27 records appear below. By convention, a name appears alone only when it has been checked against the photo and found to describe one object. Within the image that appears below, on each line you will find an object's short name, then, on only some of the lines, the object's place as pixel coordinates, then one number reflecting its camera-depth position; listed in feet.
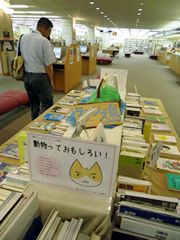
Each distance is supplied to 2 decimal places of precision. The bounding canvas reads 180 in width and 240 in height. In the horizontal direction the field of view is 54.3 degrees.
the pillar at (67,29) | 47.34
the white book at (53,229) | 2.25
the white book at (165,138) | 5.84
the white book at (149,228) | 2.37
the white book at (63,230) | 2.27
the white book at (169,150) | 5.19
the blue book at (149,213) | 2.35
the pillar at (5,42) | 21.17
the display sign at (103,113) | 4.05
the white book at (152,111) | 8.00
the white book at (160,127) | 6.54
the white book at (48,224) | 2.22
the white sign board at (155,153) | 2.94
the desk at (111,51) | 49.48
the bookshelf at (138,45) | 95.35
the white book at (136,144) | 4.04
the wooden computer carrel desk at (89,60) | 24.69
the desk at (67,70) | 16.44
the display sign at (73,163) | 2.37
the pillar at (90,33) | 69.96
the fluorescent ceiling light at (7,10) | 20.44
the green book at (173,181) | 4.01
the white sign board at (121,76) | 8.36
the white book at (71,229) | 2.30
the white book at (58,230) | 2.34
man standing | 7.39
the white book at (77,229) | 2.28
